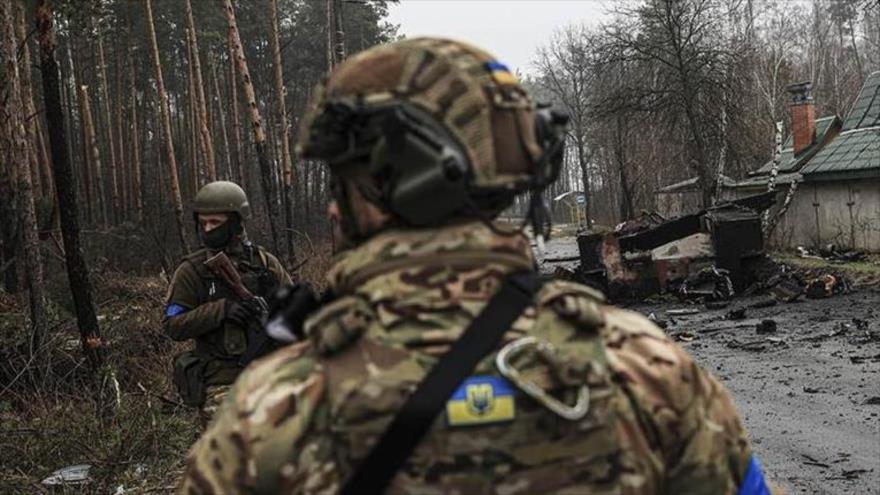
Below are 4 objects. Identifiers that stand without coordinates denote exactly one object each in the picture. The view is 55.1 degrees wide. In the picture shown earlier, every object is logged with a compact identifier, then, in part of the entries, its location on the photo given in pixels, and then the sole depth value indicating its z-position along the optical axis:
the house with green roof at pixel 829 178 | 21.42
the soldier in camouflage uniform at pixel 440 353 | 1.26
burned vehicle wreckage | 17.22
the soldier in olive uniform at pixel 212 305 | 4.84
